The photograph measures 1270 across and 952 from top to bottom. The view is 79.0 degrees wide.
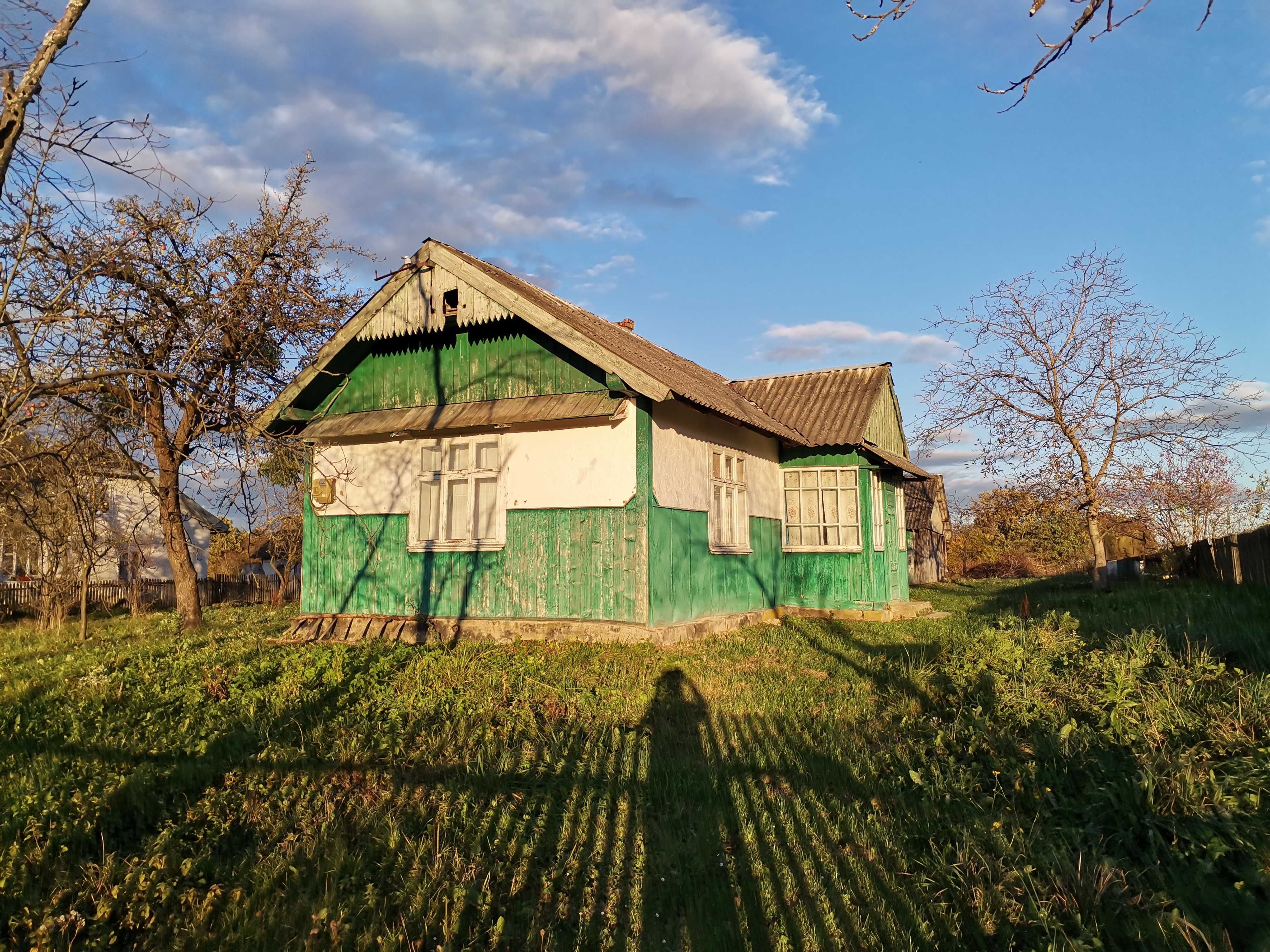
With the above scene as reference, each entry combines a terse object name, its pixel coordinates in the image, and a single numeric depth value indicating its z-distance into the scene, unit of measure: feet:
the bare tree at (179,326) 17.03
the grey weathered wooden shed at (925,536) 91.09
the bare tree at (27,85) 11.80
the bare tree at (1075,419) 56.03
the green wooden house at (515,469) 33.83
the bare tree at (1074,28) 11.87
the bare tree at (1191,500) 57.11
